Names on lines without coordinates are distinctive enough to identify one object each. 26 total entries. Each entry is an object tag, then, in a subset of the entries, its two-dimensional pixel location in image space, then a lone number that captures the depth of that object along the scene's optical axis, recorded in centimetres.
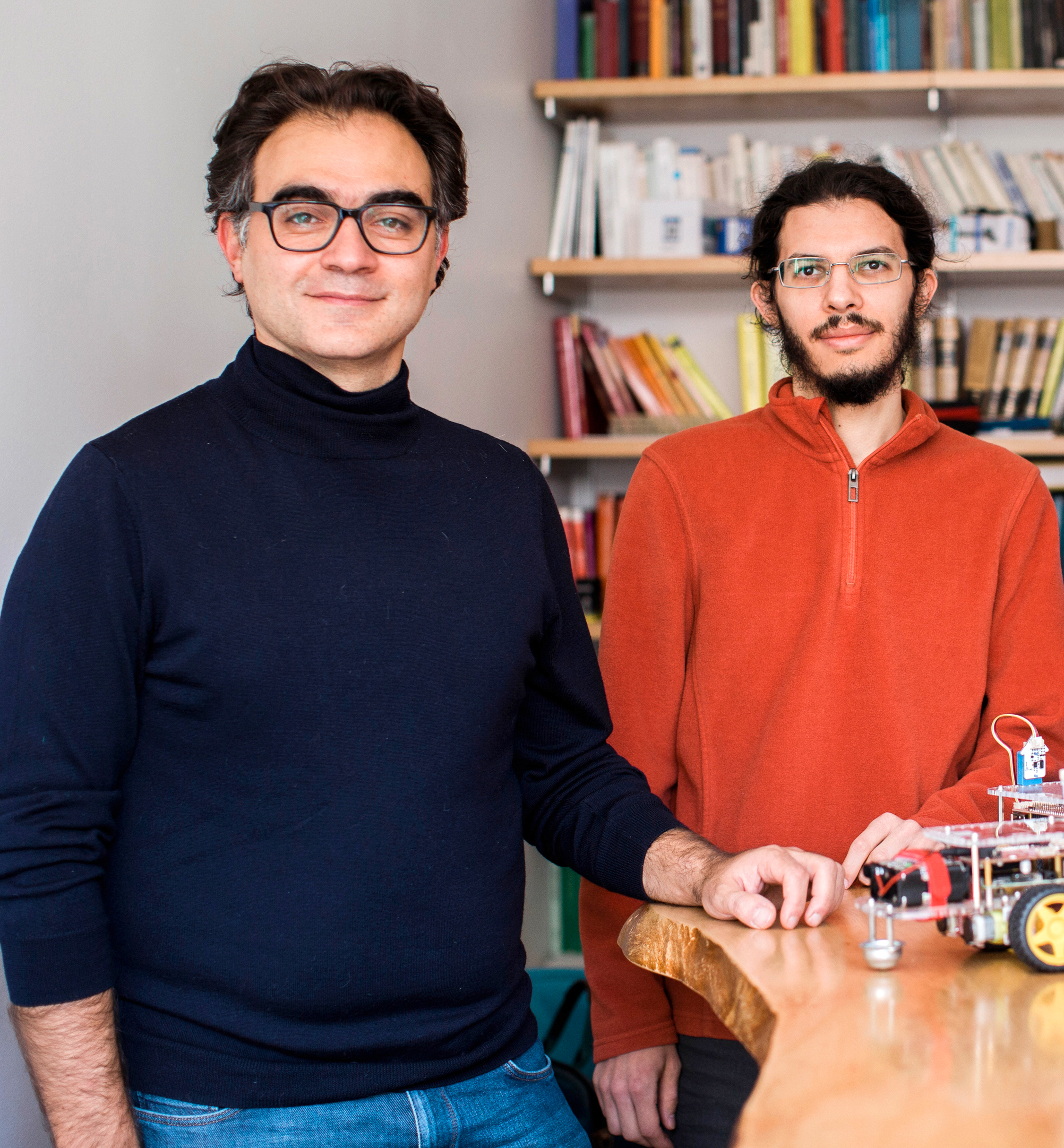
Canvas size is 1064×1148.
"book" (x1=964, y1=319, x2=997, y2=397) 313
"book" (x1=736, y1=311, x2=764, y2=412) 322
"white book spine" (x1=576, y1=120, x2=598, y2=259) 323
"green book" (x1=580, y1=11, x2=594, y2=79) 327
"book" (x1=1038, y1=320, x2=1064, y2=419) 311
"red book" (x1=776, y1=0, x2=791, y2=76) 317
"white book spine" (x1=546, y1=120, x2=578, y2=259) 322
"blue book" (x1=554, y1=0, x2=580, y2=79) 322
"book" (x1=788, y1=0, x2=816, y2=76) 315
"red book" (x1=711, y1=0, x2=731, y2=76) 318
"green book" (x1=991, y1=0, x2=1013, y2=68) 309
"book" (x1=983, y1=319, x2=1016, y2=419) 312
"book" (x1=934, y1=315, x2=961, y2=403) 312
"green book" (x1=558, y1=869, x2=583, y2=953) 329
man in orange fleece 147
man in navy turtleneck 104
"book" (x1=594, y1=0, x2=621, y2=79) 324
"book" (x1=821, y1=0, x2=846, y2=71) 315
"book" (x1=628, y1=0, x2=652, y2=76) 322
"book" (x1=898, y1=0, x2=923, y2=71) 312
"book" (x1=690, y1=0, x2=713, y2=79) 318
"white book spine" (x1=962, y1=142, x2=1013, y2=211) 311
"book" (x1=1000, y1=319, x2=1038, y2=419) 312
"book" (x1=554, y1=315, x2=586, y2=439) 330
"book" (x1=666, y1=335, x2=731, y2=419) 329
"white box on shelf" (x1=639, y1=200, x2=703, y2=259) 313
